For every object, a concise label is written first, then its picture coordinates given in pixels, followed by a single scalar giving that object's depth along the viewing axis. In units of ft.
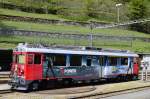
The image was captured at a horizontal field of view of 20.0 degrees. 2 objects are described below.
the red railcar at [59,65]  94.43
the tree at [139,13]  272.51
